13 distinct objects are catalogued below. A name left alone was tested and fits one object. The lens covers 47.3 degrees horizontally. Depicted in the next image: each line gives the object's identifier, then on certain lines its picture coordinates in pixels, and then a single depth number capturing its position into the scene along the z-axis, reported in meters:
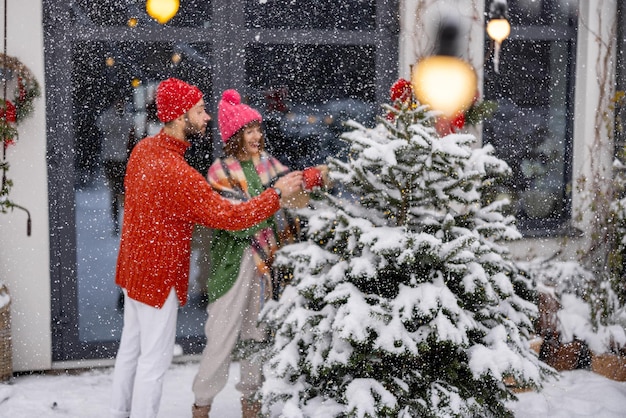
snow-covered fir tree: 2.88
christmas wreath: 4.70
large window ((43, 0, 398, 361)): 5.05
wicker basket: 4.73
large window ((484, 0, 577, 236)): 5.66
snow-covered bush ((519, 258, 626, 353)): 4.95
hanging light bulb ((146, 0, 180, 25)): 5.06
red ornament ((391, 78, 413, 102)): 3.94
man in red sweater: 3.50
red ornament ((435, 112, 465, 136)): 4.69
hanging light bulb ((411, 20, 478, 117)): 5.25
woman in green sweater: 3.87
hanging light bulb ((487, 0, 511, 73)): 5.06
